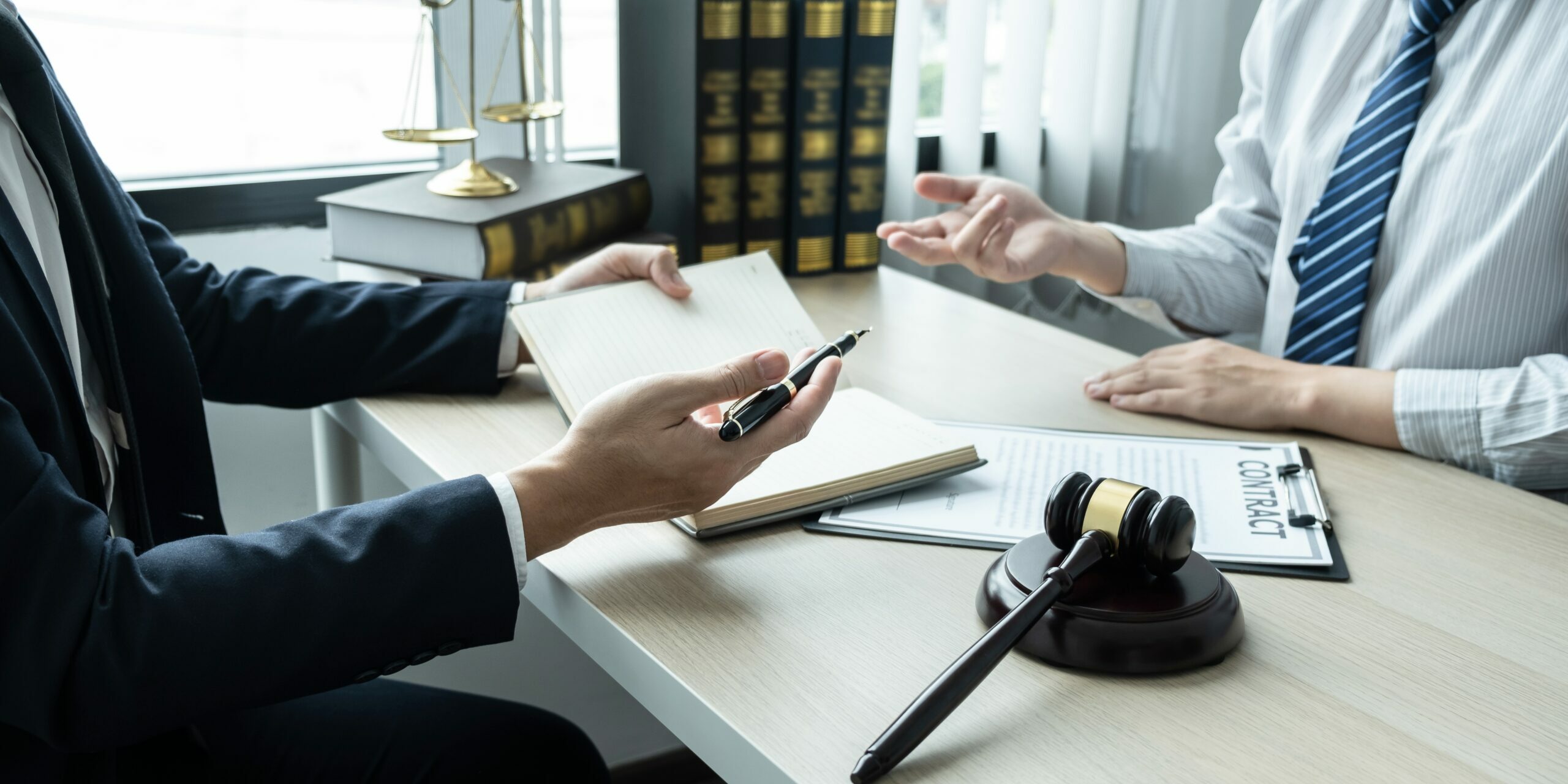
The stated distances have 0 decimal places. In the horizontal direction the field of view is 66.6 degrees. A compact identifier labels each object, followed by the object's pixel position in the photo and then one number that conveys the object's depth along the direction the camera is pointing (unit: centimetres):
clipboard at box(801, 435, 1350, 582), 81
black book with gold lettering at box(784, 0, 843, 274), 142
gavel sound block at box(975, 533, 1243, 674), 68
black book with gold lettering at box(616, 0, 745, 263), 140
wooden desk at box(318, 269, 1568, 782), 61
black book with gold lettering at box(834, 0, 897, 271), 145
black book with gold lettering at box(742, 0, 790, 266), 141
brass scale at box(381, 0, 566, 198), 129
